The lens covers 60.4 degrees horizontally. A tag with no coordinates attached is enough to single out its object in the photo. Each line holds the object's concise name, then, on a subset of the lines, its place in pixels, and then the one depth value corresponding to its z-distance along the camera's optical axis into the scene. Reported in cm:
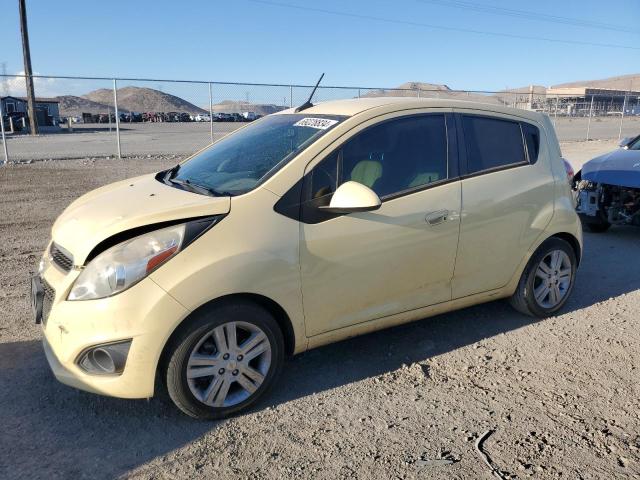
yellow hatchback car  283
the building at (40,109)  4538
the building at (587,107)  3413
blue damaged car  676
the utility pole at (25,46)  2994
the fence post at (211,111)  1682
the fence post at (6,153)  1357
